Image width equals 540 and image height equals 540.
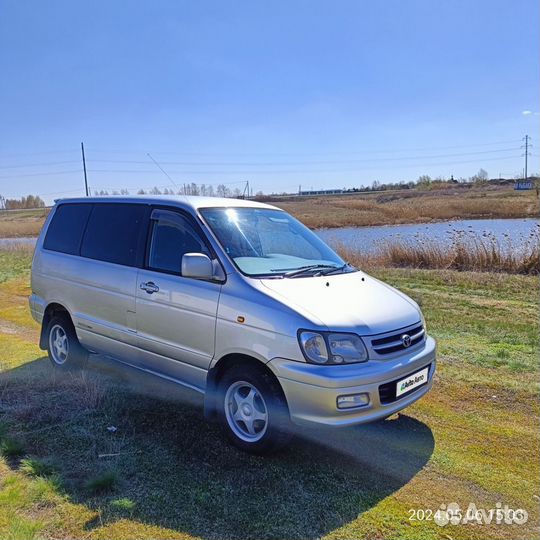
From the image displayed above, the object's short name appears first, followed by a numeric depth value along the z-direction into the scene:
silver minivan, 3.21
